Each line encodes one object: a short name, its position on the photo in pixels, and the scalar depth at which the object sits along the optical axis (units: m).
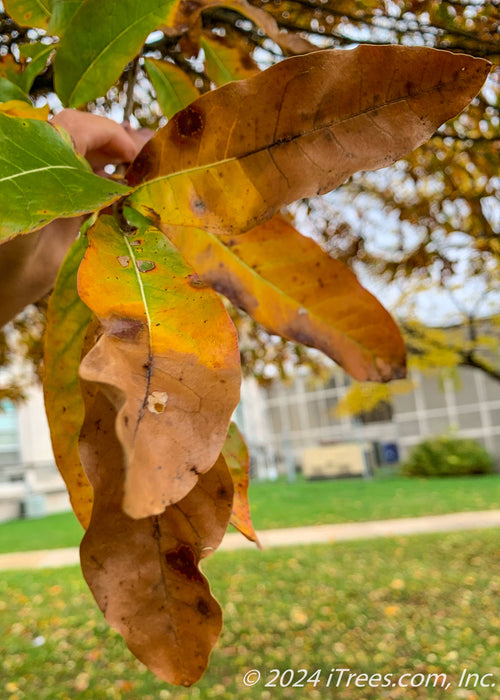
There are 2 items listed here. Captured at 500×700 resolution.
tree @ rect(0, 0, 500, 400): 0.61
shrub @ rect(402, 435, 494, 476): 13.13
